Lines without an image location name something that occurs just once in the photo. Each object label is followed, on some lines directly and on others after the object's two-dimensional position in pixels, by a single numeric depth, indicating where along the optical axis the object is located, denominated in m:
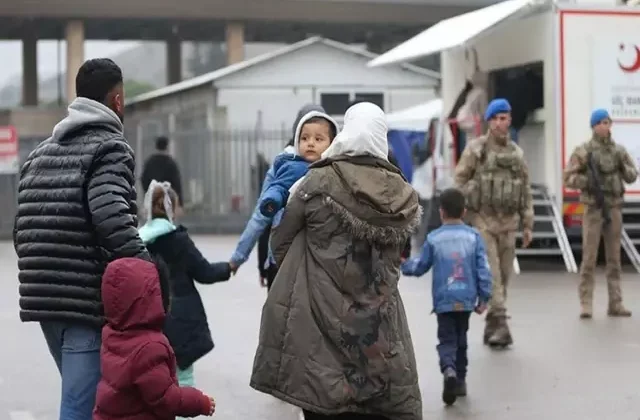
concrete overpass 44.53
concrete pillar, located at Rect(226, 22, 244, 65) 46.59
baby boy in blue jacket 6.52
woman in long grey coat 5.10
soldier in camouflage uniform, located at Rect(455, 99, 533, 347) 10.88
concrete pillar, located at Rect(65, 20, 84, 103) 46.28
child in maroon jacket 4.83
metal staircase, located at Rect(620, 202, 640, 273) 17.70
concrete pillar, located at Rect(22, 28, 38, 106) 52.12
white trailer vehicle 17.41
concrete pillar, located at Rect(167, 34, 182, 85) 53.20
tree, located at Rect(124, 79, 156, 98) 88.19
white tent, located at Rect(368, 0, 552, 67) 17.75
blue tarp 27.25
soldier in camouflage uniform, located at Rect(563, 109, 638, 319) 12.60
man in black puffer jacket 5.13
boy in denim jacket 8.59
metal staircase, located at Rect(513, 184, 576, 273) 17.47
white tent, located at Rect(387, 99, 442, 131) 27.56
